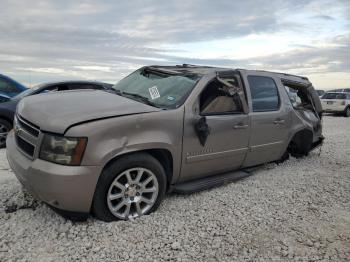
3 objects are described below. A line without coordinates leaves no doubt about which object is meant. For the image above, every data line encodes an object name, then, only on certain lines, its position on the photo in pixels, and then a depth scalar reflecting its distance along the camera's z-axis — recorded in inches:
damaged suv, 126.0
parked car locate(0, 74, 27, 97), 305.6
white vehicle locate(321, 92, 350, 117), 807.1
